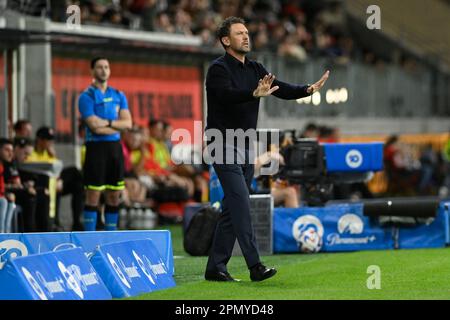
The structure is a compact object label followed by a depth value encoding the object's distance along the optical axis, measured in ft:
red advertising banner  69.46
